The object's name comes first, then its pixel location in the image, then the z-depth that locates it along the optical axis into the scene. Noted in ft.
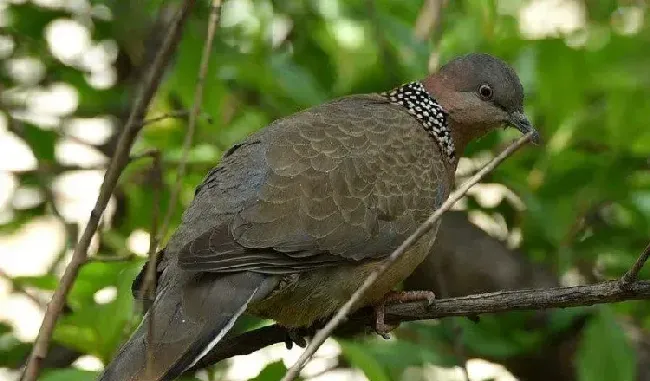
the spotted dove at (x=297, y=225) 23.47
